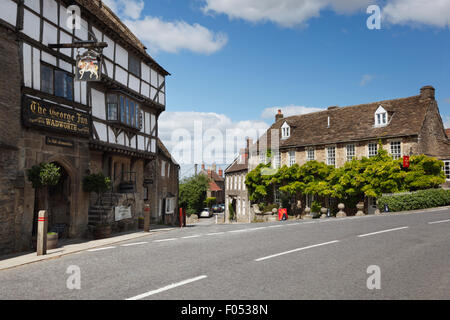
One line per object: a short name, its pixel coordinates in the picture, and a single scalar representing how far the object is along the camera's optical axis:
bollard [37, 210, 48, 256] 10.80
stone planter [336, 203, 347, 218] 27.31
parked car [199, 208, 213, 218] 60.61
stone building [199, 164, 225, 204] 82.99
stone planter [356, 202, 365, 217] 26.80
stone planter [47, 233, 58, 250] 12.02
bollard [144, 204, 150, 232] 17.52
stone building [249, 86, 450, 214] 28.69
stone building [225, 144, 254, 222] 42.12
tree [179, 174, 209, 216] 60.56
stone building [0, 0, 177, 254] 11.88
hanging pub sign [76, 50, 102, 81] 13.22
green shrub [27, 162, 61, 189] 12.19
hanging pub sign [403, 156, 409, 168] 26.22
